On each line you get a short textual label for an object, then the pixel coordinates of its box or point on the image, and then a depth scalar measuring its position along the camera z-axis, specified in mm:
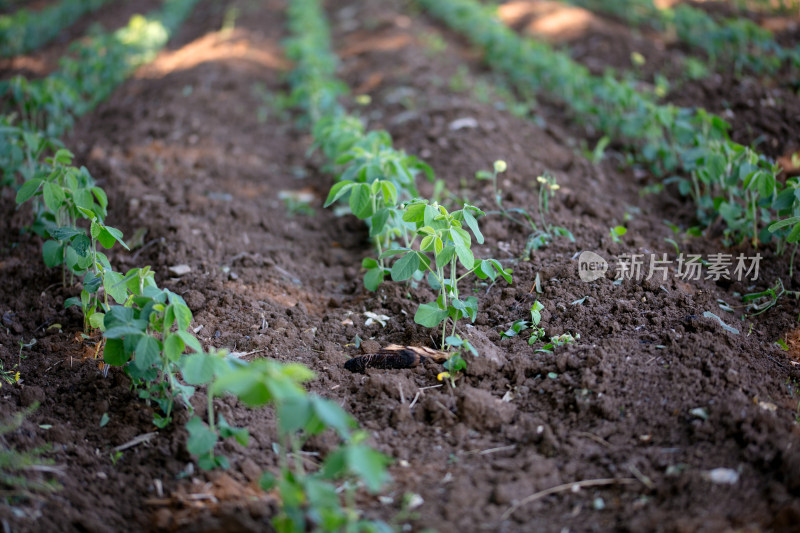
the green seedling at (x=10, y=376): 2287
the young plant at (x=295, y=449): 1344
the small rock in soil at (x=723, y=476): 1743
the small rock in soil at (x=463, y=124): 4699
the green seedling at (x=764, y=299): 2744
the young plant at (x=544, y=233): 3122
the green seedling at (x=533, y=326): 2516
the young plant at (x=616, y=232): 3043
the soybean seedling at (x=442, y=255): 2236
